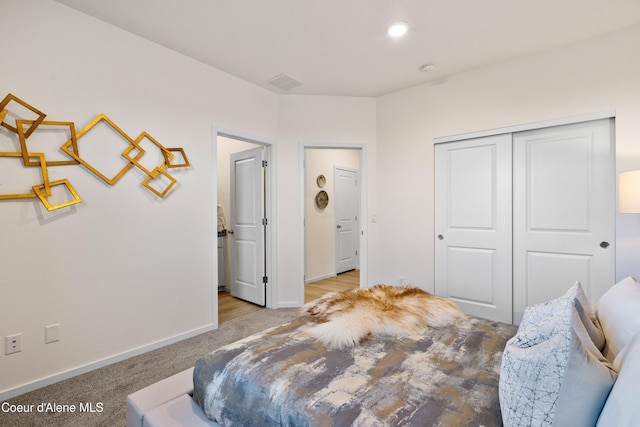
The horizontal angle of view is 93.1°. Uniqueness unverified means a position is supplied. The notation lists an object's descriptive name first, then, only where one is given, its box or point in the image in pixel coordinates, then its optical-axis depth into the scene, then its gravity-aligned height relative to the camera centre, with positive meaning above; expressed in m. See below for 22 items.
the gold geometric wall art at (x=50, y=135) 1.96 +0.52
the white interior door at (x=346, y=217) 5.80 -0.20
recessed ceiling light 2.40 +1.44
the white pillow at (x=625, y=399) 0.63 -0.43
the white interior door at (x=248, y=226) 3.81 -0.24
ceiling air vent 3.34 +1.44
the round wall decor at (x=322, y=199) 5.35 +0.15
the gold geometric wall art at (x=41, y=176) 1.95 +0.23
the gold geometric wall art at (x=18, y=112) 1.90 +0.65
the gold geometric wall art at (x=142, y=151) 2.51 +0.50
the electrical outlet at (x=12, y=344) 1.93 -0.85
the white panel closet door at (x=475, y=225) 3.08 -0.21
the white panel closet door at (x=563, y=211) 2.59 -0.06
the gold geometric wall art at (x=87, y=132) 2.18 +0.47
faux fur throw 1.41 -0.56
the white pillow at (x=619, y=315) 1.00 -0.41
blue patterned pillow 0.72 -0.45
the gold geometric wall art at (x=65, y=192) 2.03 +0.11
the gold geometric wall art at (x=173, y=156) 2.75 +0.47
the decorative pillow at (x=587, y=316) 1.11 -0.44
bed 0.74 -0.62
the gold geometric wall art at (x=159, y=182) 2.62 +0.25
